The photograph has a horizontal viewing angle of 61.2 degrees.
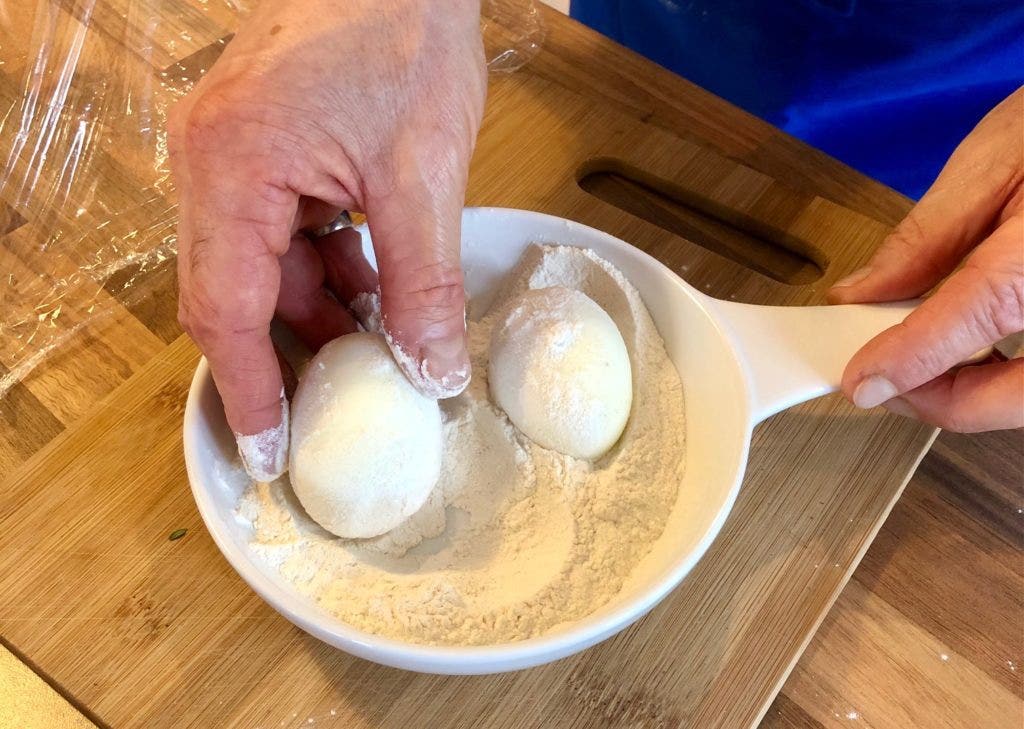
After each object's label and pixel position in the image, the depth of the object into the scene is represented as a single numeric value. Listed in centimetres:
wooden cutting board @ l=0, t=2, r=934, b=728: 24
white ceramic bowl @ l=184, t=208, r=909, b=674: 21
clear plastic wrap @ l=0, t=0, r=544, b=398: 32
